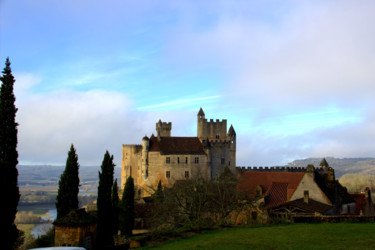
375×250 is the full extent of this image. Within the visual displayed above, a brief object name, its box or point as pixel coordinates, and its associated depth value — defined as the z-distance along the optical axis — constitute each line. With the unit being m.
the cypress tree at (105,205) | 32.30
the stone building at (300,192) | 35.59
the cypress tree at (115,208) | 36.61
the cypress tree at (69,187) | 30.48
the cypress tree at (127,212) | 45.57
